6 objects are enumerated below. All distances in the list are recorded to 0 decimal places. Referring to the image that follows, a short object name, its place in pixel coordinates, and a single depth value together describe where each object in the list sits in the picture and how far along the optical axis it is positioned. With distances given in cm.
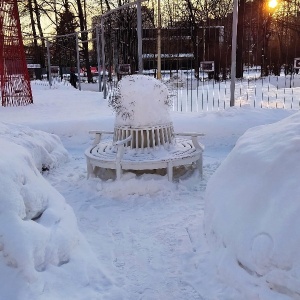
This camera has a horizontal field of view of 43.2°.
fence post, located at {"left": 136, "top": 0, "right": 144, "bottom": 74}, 995
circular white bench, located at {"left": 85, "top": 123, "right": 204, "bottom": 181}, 505
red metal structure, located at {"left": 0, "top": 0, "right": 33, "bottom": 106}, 1214
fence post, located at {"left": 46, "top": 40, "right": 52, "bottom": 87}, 2013
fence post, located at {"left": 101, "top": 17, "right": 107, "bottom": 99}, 1314
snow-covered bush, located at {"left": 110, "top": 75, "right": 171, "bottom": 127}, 532
